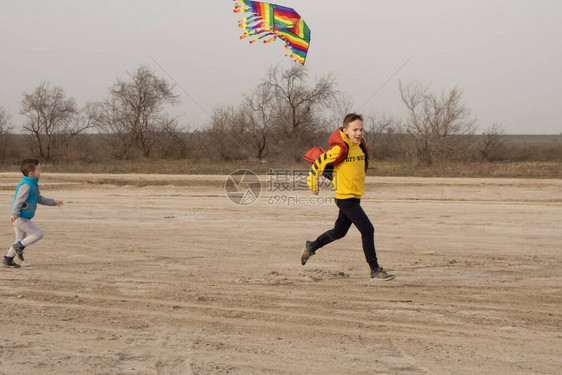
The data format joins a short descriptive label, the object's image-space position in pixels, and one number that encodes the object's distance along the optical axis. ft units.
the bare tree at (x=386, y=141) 125.59
